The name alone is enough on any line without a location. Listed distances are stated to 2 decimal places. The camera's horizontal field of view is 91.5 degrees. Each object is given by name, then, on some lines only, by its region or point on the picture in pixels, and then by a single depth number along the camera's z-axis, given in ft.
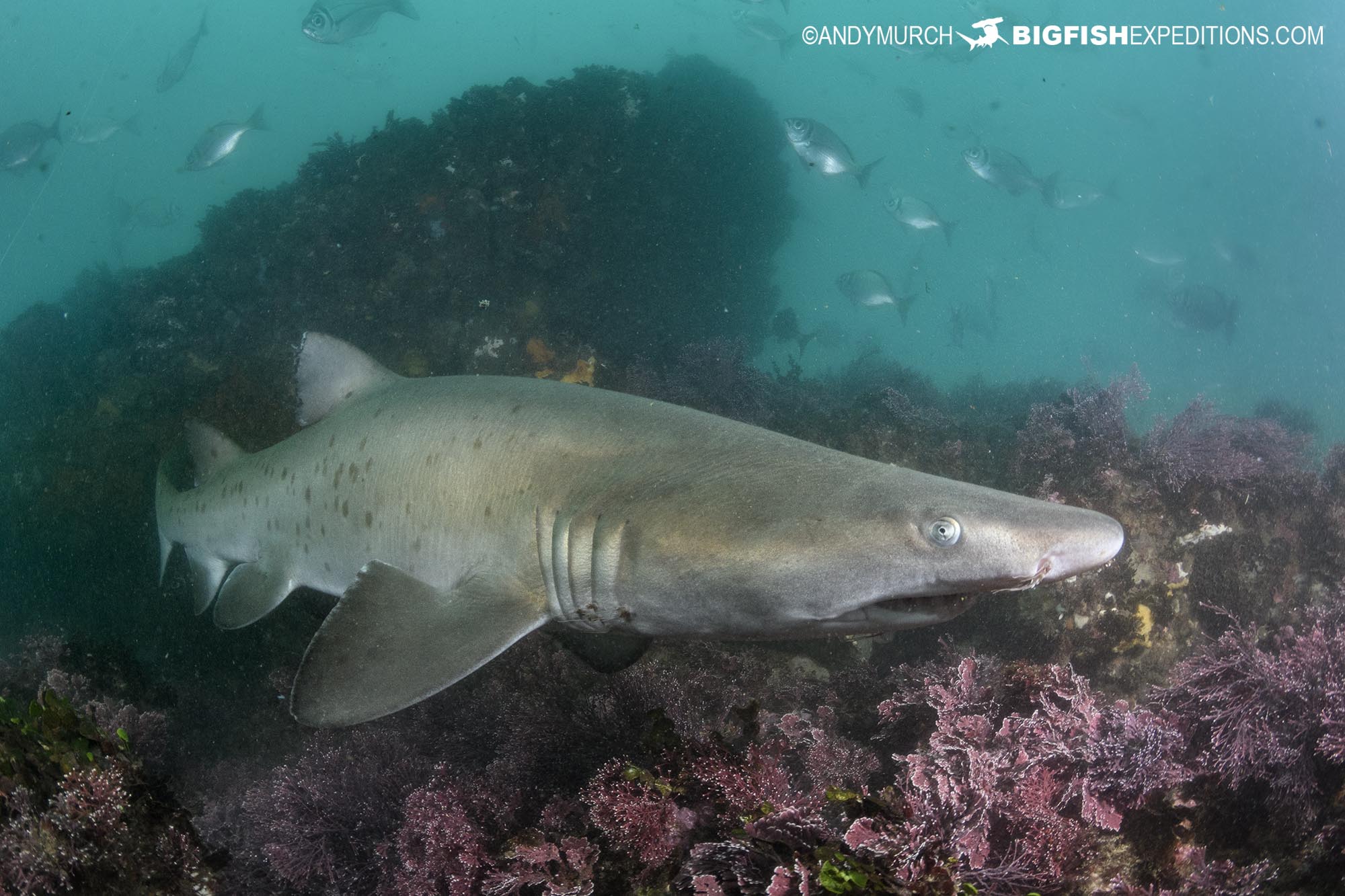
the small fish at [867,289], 55.06
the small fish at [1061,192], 62.75
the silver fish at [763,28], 63.93
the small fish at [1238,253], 97.14
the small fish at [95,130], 56.54
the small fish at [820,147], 46.44
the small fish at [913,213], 56.44
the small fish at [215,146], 46.37
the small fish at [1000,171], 57.21
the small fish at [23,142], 51.62
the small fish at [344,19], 46.06
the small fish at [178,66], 58.34
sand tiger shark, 6.97
